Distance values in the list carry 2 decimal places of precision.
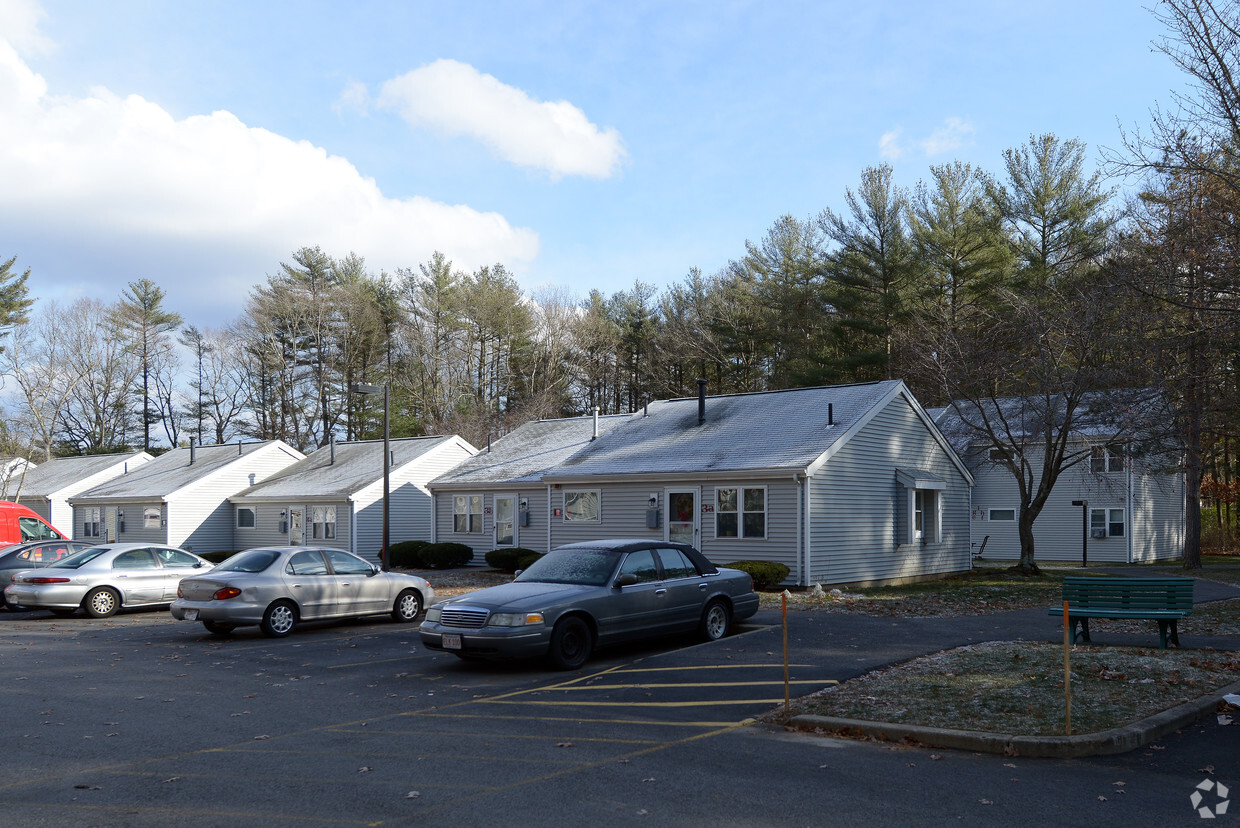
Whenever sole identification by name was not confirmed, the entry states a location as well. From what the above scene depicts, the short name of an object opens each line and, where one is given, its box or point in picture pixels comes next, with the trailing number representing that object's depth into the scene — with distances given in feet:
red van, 82.53
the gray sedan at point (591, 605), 37.29
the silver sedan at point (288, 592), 49.57
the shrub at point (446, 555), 102.17
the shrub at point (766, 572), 69.67
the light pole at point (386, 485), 82.89
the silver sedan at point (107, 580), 61.52
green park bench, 39.58
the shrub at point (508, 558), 92.43
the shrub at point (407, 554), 105.19
